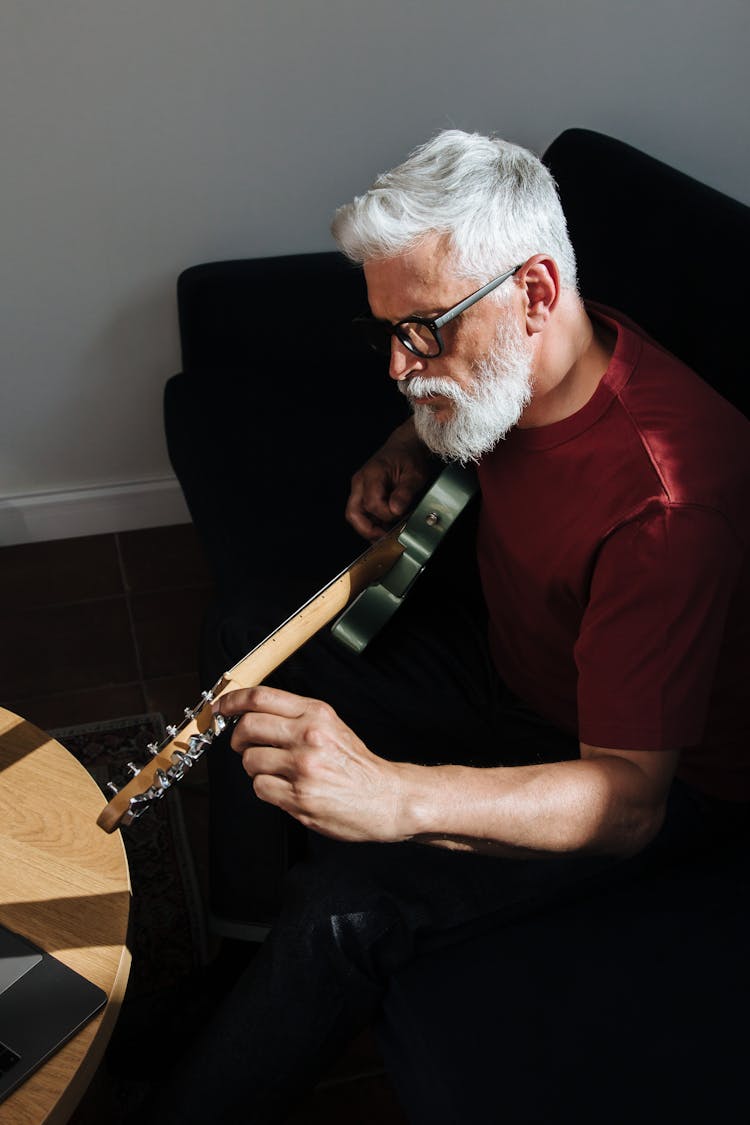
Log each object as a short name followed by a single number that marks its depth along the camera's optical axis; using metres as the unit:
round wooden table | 1.02
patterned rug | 1.62
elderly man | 1.15
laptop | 1.02
